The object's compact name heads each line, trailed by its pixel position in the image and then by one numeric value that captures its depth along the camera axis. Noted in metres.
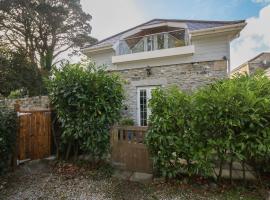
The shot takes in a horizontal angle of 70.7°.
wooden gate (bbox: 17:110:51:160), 5.52
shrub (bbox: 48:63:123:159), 5.10
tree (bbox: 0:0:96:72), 17.03
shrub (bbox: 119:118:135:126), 8.86
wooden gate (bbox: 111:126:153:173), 4.84
